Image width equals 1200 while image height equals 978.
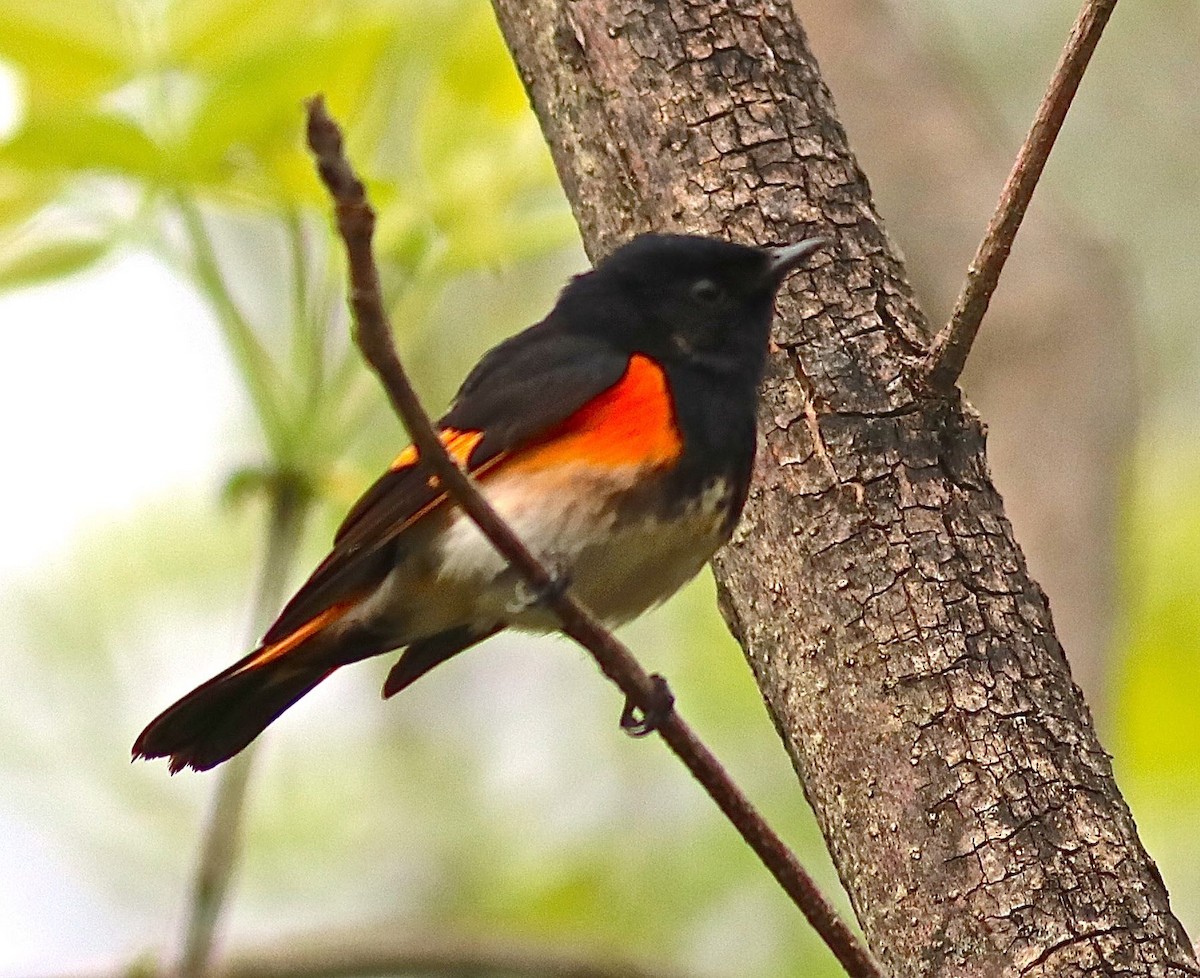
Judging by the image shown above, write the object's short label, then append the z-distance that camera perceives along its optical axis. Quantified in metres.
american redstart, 4.70
